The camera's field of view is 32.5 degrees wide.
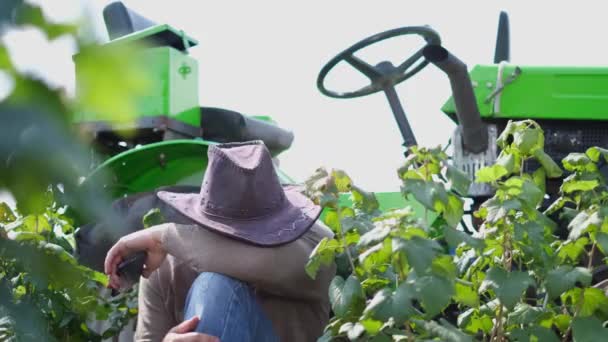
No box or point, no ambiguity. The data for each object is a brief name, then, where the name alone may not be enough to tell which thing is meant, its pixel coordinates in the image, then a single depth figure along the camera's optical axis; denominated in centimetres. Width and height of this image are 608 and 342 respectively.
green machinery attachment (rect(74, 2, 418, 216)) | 358
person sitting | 221
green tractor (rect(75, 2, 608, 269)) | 371
